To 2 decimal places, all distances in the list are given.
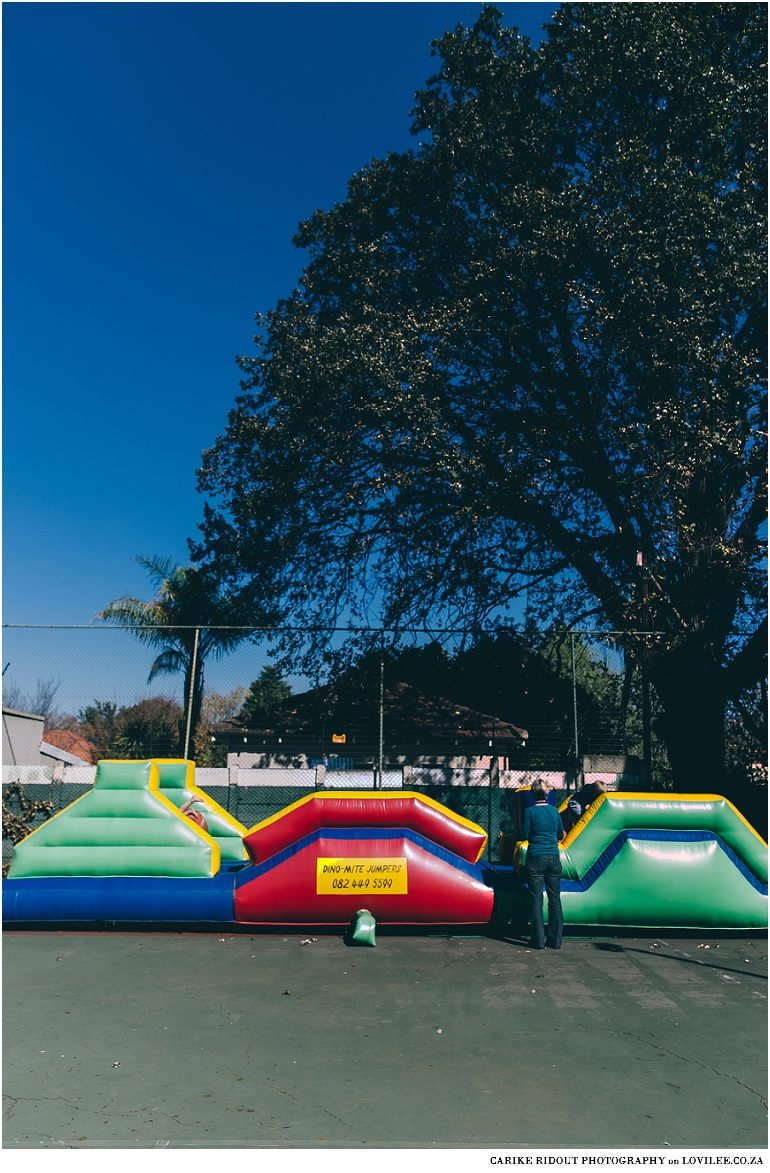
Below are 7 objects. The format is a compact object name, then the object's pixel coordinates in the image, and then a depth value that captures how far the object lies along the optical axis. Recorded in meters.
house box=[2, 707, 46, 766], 15.62
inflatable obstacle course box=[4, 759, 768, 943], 7.78
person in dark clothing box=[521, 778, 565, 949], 7.36
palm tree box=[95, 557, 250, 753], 11.38
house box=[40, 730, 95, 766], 19.87
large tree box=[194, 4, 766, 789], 12.23
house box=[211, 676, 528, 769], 11.30
